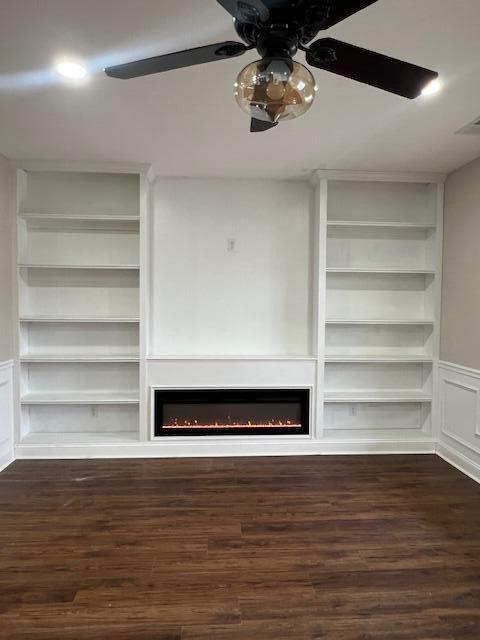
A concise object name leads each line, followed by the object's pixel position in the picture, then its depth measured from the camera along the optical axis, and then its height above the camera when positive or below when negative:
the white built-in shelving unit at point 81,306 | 3.49 -0.08
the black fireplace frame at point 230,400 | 3.49 -0.92
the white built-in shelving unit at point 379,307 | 3.69 -0.06
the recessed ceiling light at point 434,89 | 2.08 +1.17
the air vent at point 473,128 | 2.52 +1.16
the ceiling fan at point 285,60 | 1.13 +0.82
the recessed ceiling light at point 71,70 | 1.92 +1.15
